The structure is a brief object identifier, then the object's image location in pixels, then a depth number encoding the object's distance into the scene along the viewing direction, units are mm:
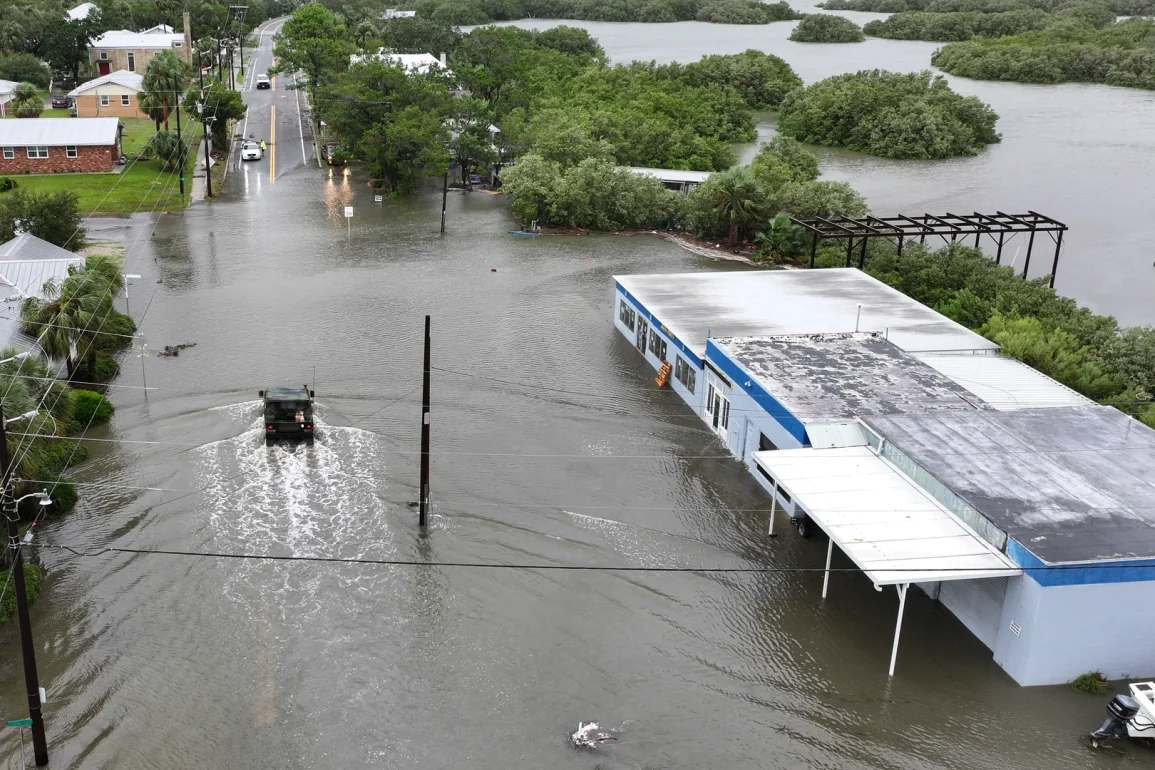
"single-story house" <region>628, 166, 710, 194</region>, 60344
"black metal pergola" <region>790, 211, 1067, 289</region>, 41781
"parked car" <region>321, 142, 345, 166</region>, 65688
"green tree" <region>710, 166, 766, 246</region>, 50656
